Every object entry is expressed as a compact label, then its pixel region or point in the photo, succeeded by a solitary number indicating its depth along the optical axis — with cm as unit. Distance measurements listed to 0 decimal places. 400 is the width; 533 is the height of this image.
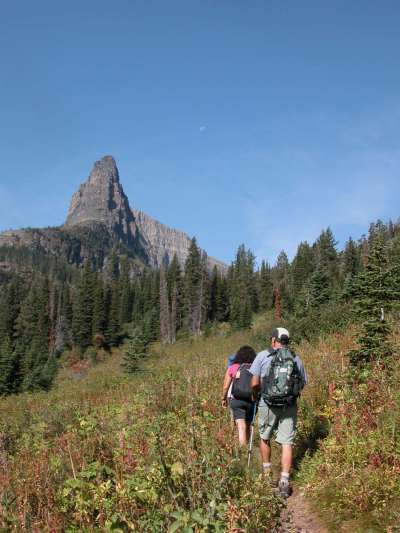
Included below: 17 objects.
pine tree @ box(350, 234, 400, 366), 710
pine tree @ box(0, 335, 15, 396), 3948
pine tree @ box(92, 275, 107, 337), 7069
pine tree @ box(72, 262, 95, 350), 7000
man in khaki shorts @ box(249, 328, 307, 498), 531
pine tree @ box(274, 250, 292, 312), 6777
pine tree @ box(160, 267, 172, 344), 6706
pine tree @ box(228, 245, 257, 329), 5819
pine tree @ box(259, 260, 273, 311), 7662
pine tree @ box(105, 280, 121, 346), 6969
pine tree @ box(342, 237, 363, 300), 7269
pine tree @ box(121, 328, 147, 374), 2755
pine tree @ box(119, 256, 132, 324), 8225
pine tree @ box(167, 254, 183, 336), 6806
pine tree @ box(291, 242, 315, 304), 7535
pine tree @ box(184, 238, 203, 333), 6775
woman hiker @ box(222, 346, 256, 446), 626
